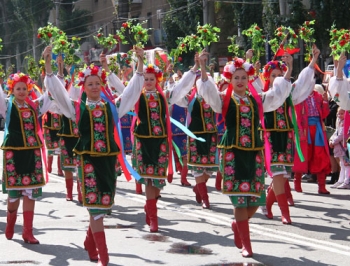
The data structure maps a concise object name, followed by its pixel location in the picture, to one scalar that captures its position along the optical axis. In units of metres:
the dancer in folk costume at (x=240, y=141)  8.11
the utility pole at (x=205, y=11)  31.86
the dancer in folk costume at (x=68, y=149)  12.32
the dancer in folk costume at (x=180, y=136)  14.37
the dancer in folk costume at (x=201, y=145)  11.72
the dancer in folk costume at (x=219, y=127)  12.29
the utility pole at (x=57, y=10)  51.85
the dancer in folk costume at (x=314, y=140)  13.03
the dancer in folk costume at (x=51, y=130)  15.29
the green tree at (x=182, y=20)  32.72
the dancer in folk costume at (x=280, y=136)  9.88
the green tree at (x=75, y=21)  50.88
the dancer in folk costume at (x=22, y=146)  9.12
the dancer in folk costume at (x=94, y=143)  7.73
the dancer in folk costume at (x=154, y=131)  9.90
